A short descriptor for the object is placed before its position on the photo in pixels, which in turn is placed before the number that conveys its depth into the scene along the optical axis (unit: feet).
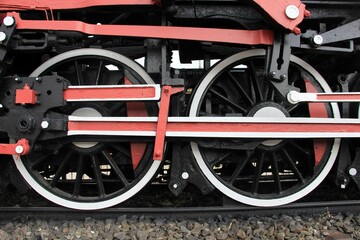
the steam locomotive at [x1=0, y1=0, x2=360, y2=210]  8.21
